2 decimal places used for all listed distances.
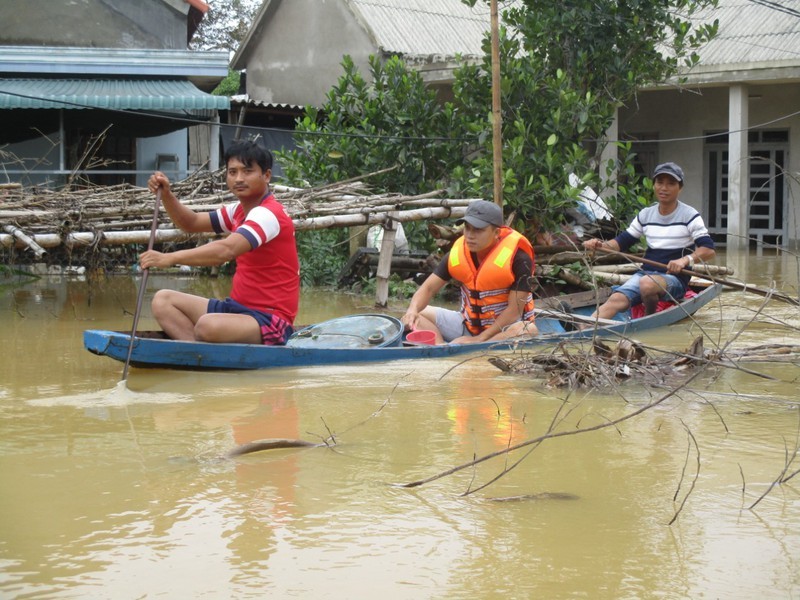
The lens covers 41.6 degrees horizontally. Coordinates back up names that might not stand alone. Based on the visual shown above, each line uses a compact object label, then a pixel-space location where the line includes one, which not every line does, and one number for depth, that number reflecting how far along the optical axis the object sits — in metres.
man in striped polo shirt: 8.80
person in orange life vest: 7.52
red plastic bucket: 7.84
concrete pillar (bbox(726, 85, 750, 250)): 17.72
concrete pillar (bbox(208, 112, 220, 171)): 15.63
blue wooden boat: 6.58
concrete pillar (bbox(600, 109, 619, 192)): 18.43
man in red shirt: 6.49
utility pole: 10.05
